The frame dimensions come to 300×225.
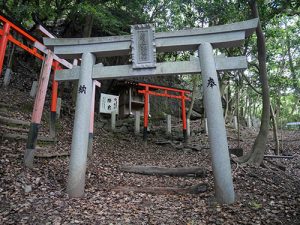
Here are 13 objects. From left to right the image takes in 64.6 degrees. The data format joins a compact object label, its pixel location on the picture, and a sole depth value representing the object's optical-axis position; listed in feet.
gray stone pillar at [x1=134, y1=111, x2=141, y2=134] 37.73
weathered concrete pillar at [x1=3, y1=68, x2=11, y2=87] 33.81
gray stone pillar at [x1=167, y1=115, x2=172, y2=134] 40.14
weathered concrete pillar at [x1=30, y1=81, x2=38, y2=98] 21.91
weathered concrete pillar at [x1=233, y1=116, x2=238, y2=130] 53.21
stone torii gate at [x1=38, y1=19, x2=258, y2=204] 14.89
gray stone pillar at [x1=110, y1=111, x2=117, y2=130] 37.35
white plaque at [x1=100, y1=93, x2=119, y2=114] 39.17
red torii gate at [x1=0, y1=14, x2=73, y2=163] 18.22
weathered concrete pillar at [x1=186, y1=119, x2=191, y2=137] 38.02
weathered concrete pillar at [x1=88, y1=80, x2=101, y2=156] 24.88
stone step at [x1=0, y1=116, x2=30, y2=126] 21.54
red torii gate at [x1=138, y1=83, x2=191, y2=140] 34.81
